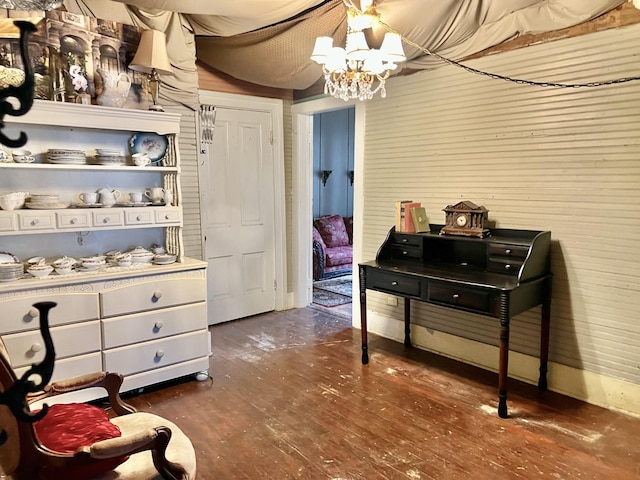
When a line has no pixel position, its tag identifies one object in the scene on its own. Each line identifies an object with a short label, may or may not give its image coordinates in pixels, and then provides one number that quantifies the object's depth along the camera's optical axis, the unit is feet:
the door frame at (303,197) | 15.39
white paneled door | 14.51
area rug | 17.67
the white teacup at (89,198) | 9.71
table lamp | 10.54
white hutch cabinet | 8.89
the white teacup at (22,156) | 9.16
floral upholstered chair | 21.04
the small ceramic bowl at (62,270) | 9.37
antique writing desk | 9.07
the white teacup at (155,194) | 10.68
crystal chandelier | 8.92
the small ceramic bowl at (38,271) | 9.06
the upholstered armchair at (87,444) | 4.36
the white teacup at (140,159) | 10.43
